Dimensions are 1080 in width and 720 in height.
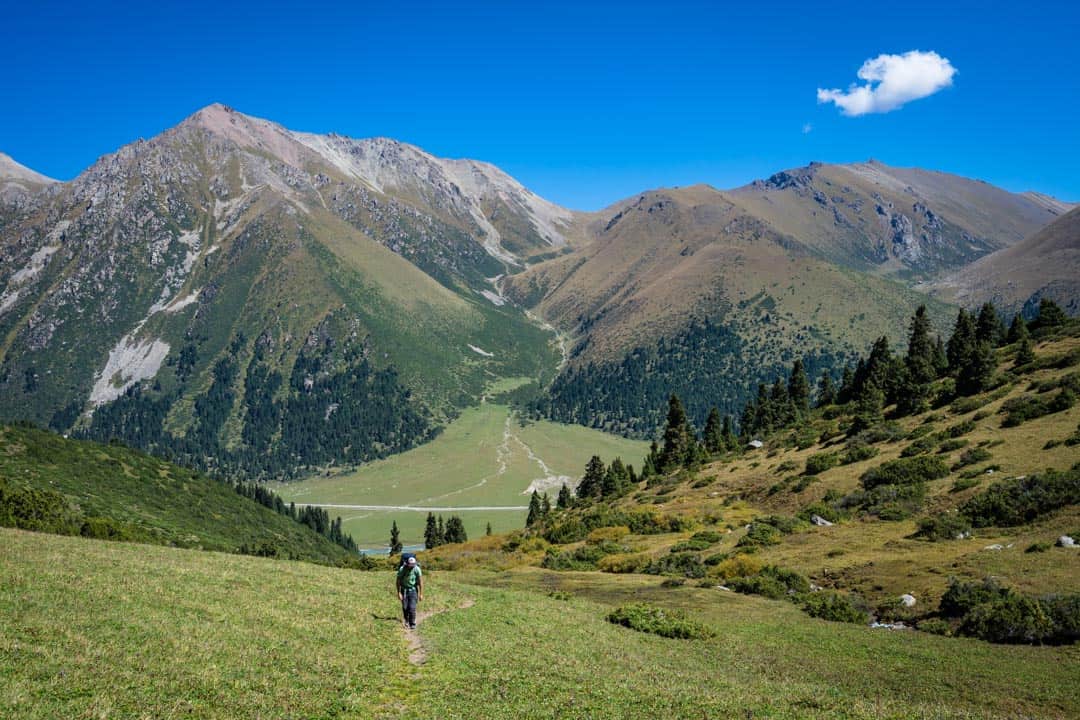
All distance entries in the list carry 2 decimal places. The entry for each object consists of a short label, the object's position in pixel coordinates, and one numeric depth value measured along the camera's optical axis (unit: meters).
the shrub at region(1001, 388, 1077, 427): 58.16
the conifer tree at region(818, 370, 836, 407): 127.69
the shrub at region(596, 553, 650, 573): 51.84
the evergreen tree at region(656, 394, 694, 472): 116.94
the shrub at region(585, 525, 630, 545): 65.88
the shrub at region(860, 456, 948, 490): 55.31
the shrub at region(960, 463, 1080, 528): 40.30
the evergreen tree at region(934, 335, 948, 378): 101.76
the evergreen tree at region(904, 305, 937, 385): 89.53
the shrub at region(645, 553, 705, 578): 47.03
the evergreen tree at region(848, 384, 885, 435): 79.50
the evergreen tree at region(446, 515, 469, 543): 124.85
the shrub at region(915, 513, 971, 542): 41.91
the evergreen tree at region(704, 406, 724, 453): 117.31
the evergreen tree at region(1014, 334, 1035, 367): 77.19
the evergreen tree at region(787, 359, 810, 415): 126.69
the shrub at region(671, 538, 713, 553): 53.62
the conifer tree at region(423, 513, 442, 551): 130.00
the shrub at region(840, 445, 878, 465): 68.69
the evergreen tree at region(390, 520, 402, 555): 119.40
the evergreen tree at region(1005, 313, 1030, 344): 97.34
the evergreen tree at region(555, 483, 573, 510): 123.96
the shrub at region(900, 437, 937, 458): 62.12
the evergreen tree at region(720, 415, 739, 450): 115.95
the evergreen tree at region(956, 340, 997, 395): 75.56
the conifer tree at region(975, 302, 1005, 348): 97.00
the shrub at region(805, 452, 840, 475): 69.38
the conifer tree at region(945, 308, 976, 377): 92.69
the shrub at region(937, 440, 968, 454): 58.91
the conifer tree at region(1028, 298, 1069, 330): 96.12
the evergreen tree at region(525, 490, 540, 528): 112.43
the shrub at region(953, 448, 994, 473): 53.78
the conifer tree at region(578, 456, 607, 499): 124.38
